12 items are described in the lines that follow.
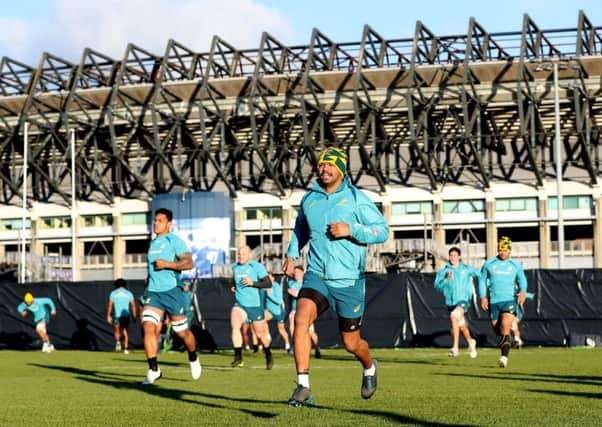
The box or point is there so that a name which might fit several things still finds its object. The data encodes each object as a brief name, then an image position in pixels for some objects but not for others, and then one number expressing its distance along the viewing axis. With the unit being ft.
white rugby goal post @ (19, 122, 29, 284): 208.55
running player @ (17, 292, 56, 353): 97.86
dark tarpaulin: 93.04
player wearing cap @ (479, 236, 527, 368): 58.59
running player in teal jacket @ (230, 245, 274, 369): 62.69
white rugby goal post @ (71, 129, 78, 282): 215.63
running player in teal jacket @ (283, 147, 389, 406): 30.19
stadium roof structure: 228.02
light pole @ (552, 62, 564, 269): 162.91
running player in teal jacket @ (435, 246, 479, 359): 70.69
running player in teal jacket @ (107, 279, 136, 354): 94.43
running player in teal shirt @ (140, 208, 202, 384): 43.75
